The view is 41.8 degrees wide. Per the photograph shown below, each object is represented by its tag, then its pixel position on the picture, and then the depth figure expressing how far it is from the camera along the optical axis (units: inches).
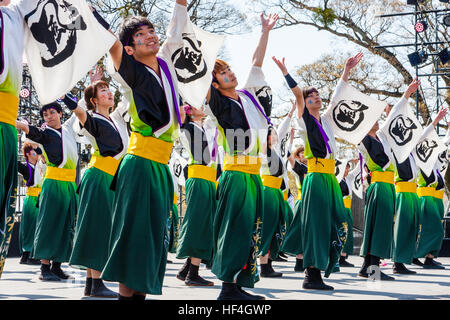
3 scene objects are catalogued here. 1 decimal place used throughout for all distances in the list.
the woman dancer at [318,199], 226.2
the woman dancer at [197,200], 255.1
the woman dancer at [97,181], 199.3
